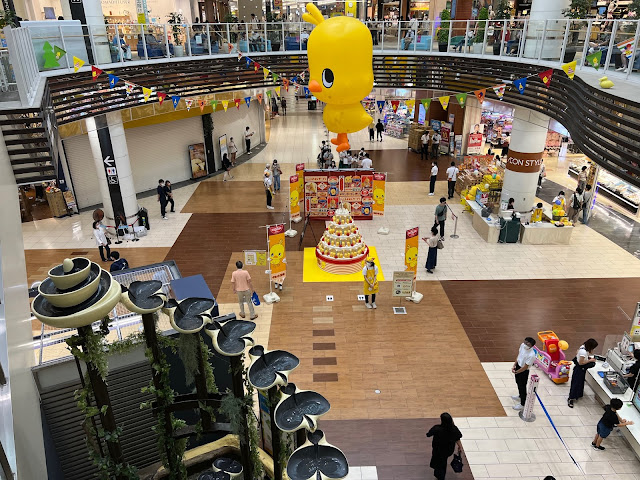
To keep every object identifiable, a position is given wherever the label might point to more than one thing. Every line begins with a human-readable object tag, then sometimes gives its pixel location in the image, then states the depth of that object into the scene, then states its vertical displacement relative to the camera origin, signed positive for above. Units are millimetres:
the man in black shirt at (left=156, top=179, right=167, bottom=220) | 15016 -5094
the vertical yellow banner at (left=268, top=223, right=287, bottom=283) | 10680 -4822
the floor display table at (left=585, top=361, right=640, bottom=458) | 6855 -5390
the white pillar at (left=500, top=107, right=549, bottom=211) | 13789 -3846
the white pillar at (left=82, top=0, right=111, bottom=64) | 12023 -275
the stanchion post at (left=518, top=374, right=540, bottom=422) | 7244 -5457
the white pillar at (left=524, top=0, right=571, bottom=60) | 11918 -323
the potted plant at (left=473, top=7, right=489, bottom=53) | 14445 -682
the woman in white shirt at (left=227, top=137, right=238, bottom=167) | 20562 -5208
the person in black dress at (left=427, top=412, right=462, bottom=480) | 6258 -5028
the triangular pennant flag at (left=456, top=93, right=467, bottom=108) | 13310 -2074
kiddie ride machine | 8250 -5445
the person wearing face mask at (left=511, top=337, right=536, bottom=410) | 7492 -5065
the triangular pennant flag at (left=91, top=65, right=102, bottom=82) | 11391 -1176
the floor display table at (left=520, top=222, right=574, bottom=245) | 13203 -5493
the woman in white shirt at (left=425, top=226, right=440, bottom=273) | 11445 -5185
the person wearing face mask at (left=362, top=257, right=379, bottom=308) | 10008 -5103
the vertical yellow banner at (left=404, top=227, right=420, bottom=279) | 10766 -4693
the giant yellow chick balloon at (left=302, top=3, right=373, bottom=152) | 8977 -861
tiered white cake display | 11945 -5238
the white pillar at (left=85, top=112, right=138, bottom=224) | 13242 -3804
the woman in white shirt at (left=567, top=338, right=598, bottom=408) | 7551 -5080
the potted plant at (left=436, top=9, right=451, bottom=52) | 15508 -614
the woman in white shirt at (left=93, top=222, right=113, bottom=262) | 12172 -5057
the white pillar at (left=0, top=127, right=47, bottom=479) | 3212 -2487
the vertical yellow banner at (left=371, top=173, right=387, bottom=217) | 14727 -5075
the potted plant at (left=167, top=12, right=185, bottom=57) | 14268 -645
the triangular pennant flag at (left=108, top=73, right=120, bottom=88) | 11594 -1367
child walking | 6645 -5177
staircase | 6484 -1572
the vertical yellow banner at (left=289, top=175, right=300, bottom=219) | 14443 -4919
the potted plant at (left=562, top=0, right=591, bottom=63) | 11055 -182
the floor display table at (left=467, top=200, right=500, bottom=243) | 13414 -5466
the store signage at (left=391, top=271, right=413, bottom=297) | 10359 -5277
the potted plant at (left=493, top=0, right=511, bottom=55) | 13787 -388
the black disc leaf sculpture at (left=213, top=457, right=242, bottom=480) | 4169 -3601
